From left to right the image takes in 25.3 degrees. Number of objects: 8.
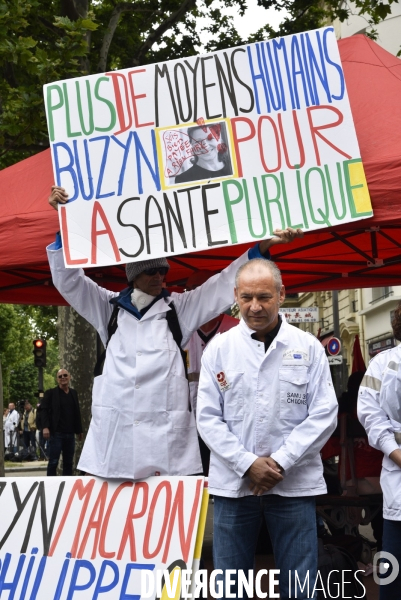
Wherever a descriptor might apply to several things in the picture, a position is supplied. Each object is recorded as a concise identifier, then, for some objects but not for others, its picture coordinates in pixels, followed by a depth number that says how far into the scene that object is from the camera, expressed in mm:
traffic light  23812
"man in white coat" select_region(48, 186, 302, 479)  4414
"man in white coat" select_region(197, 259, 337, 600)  3600
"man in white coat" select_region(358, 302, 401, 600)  4172
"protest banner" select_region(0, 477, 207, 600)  3828
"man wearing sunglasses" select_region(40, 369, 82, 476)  13555
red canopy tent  4973
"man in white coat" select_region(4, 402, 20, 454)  30578
